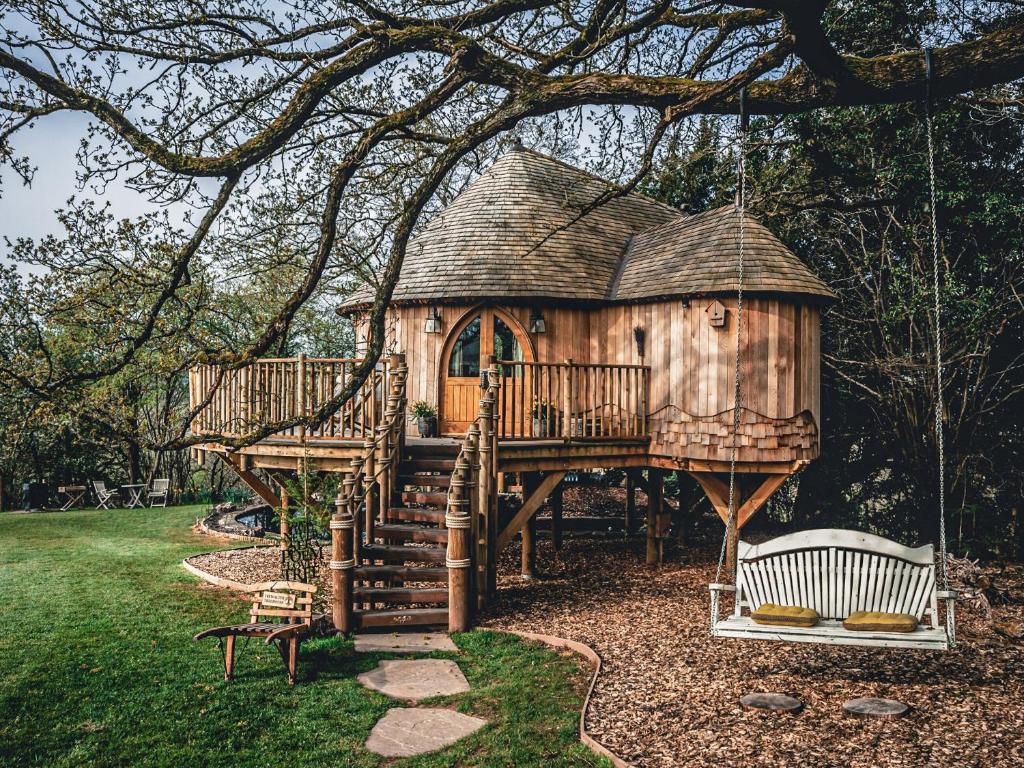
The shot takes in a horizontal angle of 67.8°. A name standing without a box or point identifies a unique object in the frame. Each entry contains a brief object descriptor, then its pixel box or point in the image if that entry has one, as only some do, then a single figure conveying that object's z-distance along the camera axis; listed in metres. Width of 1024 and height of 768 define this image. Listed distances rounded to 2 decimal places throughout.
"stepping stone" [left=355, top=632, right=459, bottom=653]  8.09
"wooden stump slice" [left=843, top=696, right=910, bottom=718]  5.63
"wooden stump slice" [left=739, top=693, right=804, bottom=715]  5.82
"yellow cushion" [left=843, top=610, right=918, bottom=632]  5.83
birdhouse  10.71
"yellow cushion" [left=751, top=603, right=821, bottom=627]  6.11
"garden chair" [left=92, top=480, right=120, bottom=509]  22.11
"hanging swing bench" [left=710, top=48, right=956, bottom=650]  5.82
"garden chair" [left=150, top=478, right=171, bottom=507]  22.80
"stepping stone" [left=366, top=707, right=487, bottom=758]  5.70
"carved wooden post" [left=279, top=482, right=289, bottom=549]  10.79
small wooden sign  7.79
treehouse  9.52
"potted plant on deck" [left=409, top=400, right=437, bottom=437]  12.97
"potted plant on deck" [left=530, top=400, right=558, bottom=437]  11.54
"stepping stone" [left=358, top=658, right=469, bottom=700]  6.84
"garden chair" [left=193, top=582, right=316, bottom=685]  7.09
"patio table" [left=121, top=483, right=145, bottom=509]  22.52
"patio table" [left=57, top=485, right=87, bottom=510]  22.16
